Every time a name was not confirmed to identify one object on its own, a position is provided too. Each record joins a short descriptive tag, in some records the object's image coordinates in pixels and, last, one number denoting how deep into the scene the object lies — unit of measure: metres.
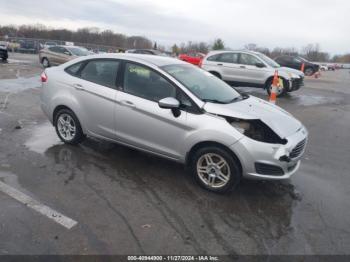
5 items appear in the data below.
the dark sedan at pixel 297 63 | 29.16
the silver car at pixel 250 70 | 13.48
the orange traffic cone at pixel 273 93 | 9.01
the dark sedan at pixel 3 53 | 23.34
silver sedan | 4.35
